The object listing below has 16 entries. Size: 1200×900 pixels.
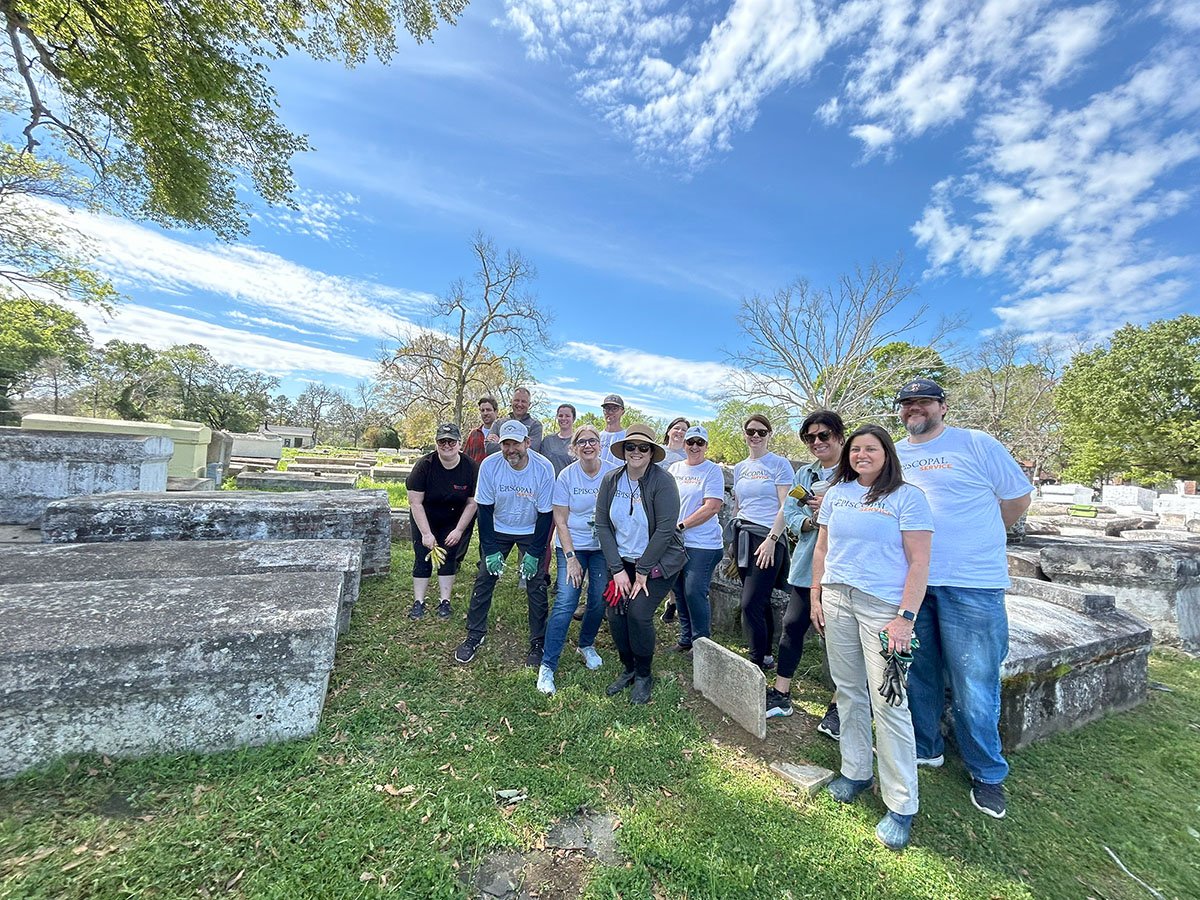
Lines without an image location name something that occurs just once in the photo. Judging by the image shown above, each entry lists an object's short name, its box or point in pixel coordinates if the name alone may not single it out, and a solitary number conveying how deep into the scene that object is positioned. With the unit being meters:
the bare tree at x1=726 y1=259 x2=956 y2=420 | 22.95
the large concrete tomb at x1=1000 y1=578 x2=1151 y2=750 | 2.93
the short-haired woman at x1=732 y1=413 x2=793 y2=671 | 3.62
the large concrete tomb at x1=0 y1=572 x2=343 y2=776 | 1.96
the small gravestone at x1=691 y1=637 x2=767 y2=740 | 2.91
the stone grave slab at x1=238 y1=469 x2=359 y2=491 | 9.38
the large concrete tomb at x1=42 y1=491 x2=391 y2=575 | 3.68
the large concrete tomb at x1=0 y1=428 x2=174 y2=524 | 4.45
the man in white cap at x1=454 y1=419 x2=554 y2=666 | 3.78
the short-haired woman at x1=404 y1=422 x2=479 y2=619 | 4.34
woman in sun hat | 3.28
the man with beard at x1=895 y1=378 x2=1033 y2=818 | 2.47
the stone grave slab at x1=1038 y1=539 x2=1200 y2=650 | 4.95
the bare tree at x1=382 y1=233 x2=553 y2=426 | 21.86
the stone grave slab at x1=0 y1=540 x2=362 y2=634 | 2.90
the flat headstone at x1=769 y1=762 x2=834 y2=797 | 2.49
